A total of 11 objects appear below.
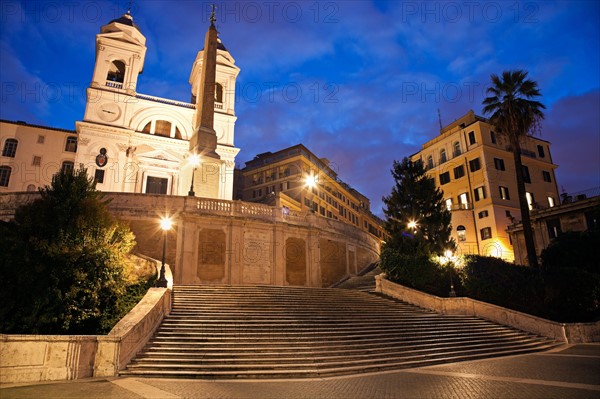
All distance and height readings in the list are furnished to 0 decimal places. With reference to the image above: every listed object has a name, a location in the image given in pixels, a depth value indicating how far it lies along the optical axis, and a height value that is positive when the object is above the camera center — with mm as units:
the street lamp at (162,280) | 13336 +719
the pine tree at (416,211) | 25578 +6043
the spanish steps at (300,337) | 9773 -1240
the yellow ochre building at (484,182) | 39438 +12884
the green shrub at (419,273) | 21266 +1393
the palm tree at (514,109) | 27609 +13771
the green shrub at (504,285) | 20297 +626
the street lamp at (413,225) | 25661 +4854
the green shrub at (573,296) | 19828 -9
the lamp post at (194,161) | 25802 +9465
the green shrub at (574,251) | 24703 +2972
